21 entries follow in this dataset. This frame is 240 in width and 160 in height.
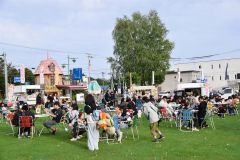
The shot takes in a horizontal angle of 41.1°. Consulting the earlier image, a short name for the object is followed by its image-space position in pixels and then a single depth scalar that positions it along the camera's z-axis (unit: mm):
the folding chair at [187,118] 12842
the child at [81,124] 11163
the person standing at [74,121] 11357
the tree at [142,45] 45476
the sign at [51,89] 58210
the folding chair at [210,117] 14588
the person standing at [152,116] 10650
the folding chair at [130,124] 11467
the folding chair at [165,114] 15176
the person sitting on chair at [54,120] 12571
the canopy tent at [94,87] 16052
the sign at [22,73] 37159
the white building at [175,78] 74411
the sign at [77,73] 39821
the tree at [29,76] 75090
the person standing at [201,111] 13419
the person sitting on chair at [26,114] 11985
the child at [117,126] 10700
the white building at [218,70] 72055
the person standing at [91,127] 9596
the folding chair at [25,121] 11823
